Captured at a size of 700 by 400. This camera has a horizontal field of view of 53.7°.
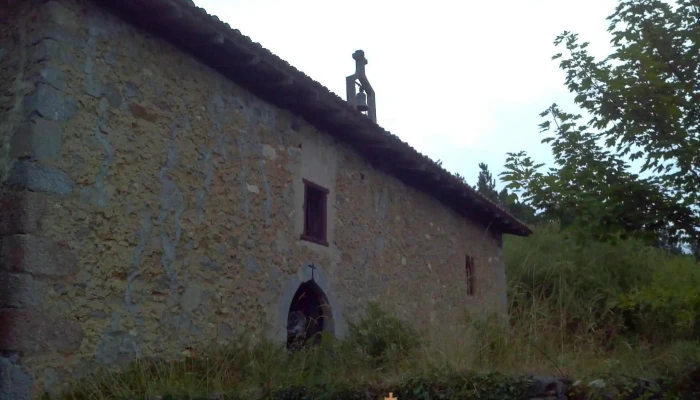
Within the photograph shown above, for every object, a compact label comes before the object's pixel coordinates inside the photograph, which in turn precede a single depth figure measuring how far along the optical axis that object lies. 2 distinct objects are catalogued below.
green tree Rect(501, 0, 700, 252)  6.62
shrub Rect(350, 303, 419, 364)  7.82
